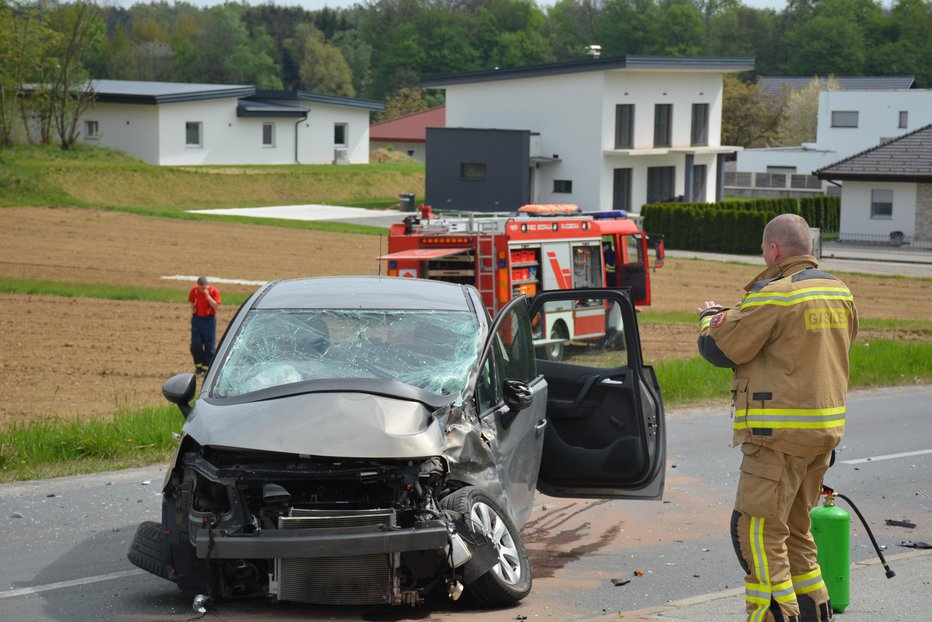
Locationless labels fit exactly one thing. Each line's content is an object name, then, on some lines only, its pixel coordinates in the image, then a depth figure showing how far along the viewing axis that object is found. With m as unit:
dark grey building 53.09
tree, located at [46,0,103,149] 57.38
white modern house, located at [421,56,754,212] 52.97
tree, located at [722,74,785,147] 82.36
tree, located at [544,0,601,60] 129.75
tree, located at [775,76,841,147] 80.19
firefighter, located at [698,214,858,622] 5.36
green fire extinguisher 6.23
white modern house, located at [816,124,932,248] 46.44
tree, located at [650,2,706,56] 118.69
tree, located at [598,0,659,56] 121.00
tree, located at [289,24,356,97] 114.69
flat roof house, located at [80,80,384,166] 59.84
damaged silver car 5.77
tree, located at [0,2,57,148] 56.06
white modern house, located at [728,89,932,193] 65.44
